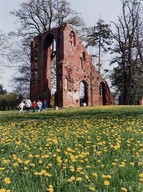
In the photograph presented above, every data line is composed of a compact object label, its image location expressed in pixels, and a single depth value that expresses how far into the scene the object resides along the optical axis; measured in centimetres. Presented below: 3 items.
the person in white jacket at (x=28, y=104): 2101
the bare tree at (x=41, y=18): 3298
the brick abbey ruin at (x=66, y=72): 3044
